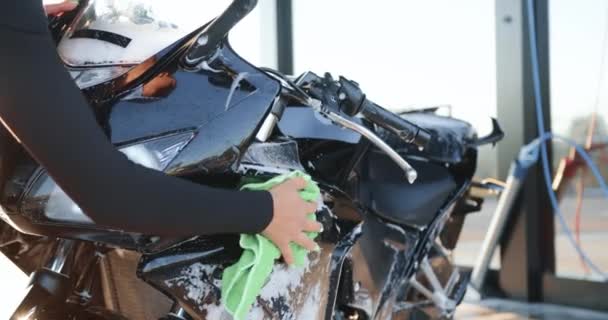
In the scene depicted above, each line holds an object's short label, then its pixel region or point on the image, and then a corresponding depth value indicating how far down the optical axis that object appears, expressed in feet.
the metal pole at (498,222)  10.28
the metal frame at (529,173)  10.39
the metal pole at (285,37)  14.65
